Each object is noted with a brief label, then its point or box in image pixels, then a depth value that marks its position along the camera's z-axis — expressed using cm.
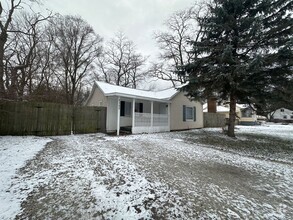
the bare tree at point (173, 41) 2233
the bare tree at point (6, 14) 888
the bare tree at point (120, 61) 2759
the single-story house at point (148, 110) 1191
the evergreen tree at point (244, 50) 849
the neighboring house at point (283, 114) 4741
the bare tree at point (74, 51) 2034
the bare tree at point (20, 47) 605
